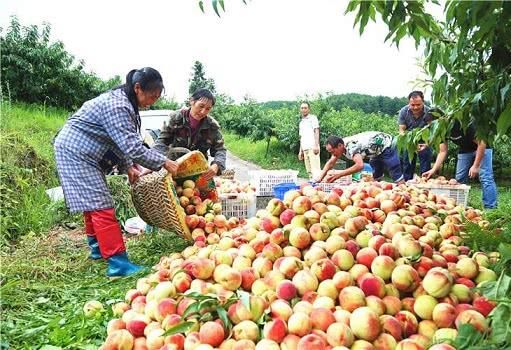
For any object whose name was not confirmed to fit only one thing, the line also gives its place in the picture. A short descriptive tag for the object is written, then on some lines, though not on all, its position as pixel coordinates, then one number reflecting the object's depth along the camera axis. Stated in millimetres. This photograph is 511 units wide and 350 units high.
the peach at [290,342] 1635
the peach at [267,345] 1624
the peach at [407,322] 1714
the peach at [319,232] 2248
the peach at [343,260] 2047
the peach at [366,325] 1638
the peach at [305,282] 1940
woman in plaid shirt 3711
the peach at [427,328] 1683
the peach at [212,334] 1714
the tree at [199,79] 47181
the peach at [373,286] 1849
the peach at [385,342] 1609
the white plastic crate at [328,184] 5551
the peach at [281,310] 1776
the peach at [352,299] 1786
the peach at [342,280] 1908
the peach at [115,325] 2084
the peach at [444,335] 1592
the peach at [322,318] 1702
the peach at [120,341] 1883
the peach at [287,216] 2432
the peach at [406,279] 1876
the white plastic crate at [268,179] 6051
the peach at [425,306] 1771
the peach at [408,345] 1558
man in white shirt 10328
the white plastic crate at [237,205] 4895
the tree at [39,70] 18031
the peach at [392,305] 1791
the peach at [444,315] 1693
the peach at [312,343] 1571
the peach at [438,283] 1812
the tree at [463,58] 1506
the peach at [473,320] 1607
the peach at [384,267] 1938
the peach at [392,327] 1664
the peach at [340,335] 1609
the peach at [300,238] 2238
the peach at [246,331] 1729
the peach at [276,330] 1688
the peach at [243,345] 1652
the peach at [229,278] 2053
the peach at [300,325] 1689
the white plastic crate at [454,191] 5191
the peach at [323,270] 1980
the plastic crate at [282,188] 5156
